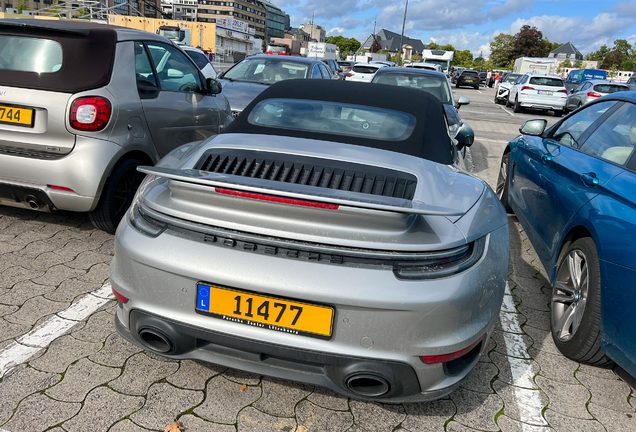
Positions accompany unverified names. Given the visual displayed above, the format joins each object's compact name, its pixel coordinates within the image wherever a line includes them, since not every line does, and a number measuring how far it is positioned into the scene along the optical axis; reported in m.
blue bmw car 2.43
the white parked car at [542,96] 19.36
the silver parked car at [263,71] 8.46
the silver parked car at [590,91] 18.11
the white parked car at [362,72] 21.25
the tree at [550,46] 109.61
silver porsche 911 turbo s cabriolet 1.88
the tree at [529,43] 94.06
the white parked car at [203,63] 12.89
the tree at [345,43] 160.60
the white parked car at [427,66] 18.82
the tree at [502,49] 96.32
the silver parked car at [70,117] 3.65
